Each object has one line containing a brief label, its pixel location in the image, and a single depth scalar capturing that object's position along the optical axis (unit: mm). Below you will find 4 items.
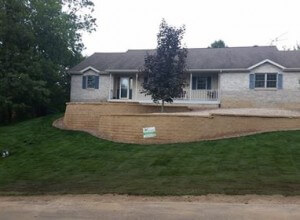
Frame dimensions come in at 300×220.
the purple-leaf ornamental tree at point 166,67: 14788
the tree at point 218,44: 27255
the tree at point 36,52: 17348
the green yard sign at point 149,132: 11698
